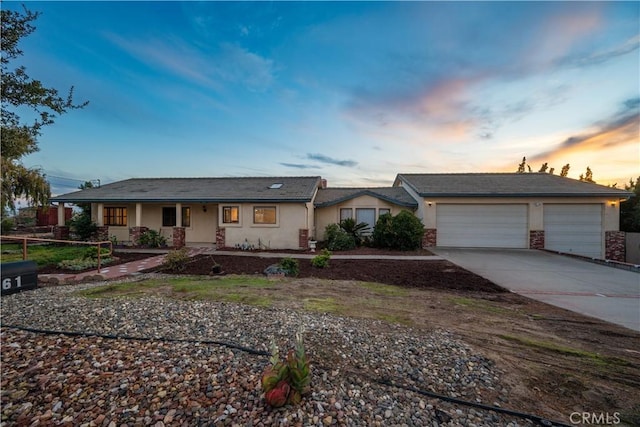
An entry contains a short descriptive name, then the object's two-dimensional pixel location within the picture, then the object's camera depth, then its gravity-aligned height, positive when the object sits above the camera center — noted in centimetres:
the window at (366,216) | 1538 -9
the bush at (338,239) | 1305 -133
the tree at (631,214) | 1505 +7
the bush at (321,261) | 892 -171
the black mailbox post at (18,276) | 487 -129
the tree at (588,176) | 2627 +433
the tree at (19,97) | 739 +379
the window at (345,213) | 1548 +10
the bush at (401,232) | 1277 -90
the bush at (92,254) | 955 -156
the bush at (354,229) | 1411 -83
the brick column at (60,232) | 1434 -106
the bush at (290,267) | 795 -172
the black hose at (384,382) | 210 -171
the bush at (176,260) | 853 -161
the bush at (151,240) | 1386 -145
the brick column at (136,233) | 1388 -107
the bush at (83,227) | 1410 -74
